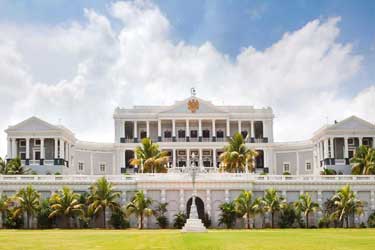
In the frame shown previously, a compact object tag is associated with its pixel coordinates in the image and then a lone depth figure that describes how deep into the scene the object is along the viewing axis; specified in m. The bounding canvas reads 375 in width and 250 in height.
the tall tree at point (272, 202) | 78.94
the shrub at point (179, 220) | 79.45
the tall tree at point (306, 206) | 79.69
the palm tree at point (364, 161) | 97.75
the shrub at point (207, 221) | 80.56
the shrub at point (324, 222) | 79.81
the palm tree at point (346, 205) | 78.75
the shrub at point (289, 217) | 79.69
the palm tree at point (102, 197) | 78.12
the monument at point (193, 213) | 67.69
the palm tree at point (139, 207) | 78.62
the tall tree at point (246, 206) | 78.50
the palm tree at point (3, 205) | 78.81
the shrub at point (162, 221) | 80.19
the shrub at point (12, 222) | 78.69
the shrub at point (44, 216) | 78.75
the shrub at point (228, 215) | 79.38
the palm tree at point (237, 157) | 93.50
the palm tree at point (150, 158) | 92.25
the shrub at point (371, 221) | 80.18
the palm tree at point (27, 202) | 77.75
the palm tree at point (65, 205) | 78.00
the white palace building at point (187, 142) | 114.88
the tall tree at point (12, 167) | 96.69
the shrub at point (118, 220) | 79.19
